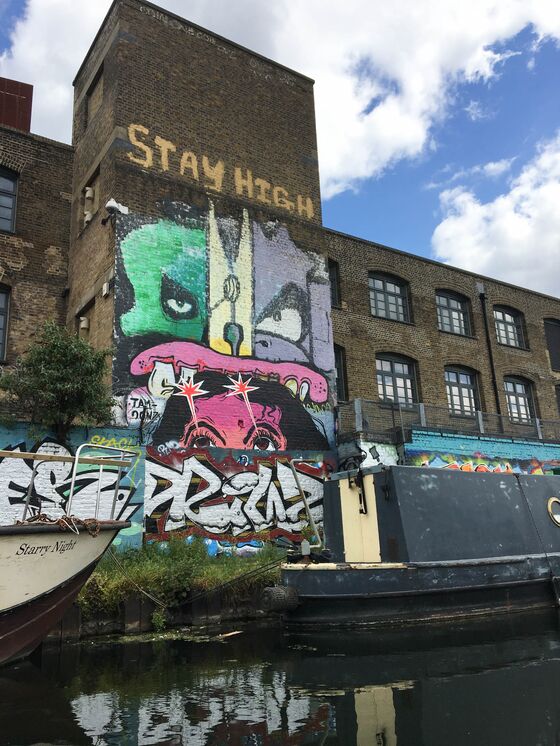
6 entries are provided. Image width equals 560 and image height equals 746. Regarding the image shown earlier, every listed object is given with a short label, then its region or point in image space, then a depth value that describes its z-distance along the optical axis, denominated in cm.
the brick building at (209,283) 1465
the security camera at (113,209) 1482
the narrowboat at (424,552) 1056
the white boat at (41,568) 762
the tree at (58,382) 1212
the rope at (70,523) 803
